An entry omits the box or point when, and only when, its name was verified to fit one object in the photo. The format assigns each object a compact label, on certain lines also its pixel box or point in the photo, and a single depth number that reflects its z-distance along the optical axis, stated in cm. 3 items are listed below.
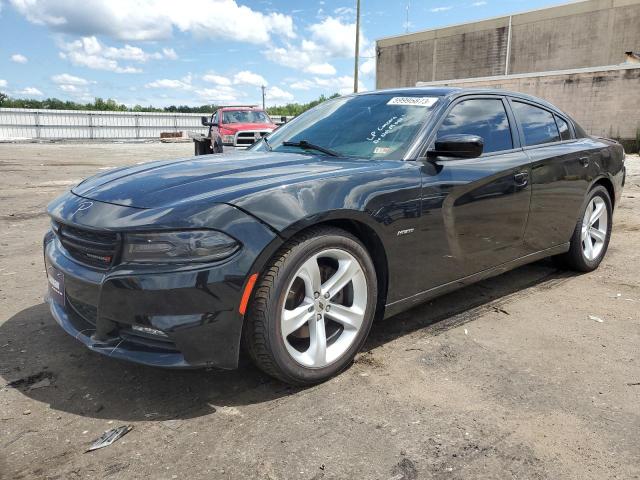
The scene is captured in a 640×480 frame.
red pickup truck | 1556
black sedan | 232
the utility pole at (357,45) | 2852
